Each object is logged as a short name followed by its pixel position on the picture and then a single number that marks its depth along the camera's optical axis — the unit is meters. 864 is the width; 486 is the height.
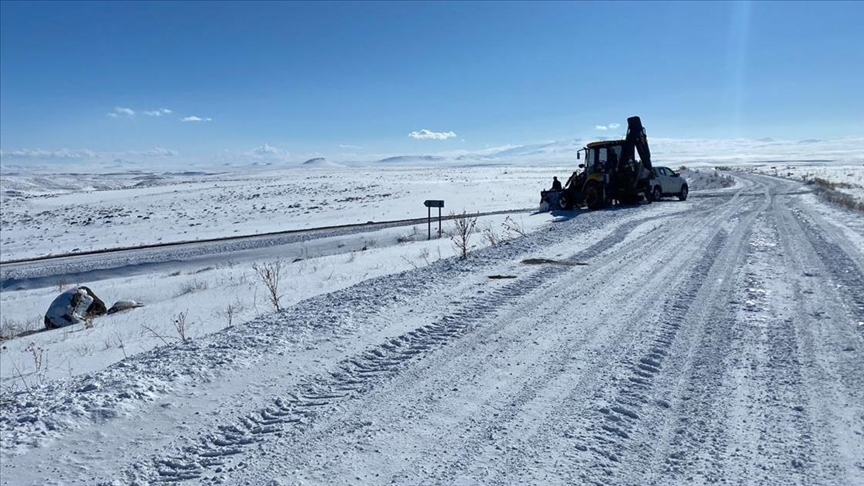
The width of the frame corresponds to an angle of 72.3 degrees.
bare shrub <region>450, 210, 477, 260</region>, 11.63
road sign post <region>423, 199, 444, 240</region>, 17.12
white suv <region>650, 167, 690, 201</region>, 26.30
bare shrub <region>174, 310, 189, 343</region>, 6.80
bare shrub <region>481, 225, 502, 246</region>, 13.88
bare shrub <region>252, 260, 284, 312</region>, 8.39
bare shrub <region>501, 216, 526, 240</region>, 15.60
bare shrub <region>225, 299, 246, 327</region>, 9.17
